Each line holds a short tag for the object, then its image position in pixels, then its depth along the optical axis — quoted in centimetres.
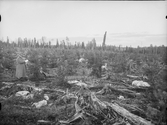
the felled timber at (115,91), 603
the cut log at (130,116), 361
